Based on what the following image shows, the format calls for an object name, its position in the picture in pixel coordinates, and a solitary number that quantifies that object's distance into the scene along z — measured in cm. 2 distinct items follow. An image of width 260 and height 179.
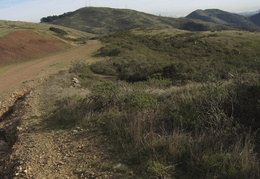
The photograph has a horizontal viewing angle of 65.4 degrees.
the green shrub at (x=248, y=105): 340
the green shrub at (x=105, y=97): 504
